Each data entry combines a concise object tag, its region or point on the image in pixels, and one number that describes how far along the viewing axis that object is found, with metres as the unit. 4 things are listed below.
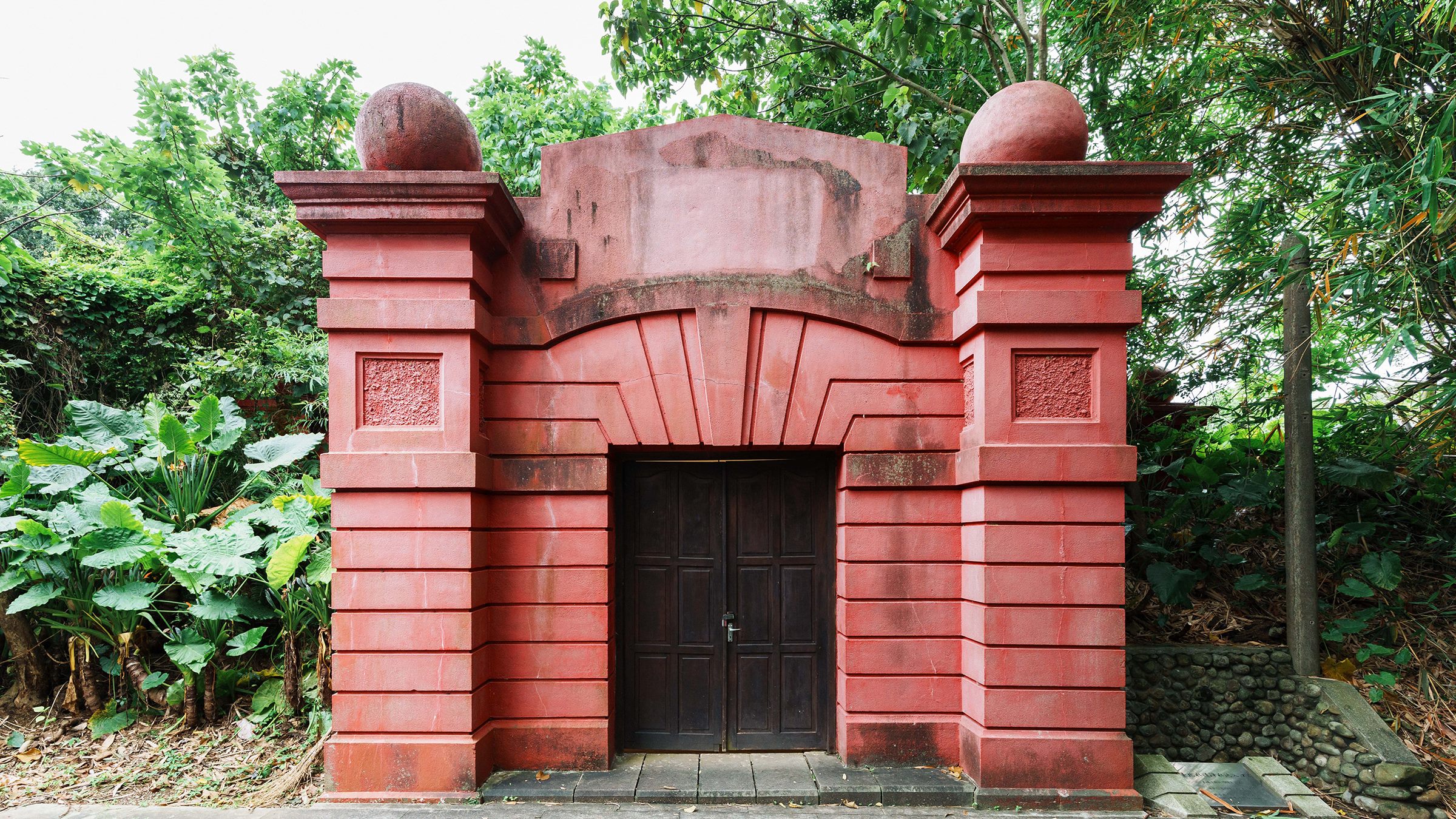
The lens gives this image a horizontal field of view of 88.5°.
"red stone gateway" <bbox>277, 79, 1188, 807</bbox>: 5.67
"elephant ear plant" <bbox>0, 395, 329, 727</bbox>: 6.36
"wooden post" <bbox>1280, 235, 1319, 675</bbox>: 6.46
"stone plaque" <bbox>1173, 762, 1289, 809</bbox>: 5.83
